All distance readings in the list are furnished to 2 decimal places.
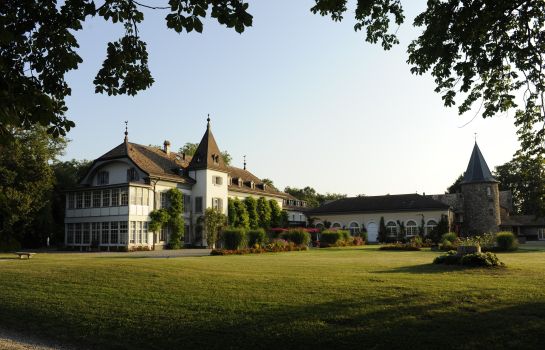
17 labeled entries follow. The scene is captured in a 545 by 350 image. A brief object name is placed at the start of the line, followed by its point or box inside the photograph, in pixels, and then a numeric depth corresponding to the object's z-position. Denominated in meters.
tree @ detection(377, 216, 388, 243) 51.44
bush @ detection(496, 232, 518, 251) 31.31
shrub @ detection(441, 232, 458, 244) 34.67
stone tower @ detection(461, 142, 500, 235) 50.47
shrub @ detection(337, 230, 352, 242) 41.12
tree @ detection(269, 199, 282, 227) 51.81
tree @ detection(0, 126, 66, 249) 37.09
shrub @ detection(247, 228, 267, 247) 31.45
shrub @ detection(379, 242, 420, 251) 33.44
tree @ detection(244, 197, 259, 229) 48.29
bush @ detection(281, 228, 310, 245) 35.50
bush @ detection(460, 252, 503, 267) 15.63
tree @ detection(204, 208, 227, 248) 40.66
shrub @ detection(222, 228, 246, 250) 29.97
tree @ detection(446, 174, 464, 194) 78.06
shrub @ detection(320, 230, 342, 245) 39.91
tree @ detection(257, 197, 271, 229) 50.16
